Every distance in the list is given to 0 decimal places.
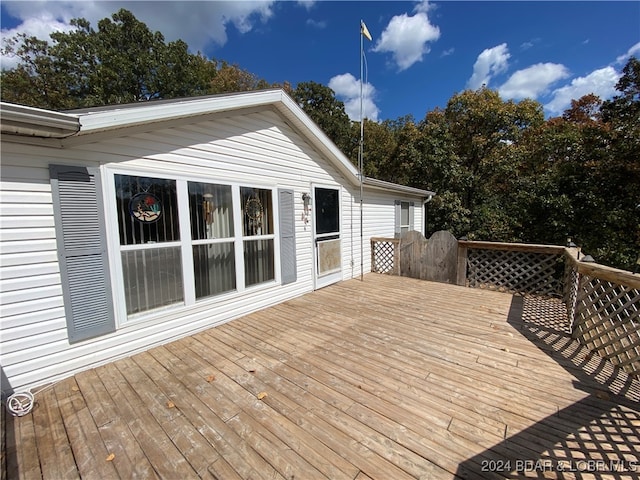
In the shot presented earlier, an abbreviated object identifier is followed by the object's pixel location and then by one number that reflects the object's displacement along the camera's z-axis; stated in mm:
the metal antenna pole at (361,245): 6523
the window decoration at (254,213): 4461
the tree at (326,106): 20078
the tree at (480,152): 12672
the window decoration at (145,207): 3162
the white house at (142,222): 2477
